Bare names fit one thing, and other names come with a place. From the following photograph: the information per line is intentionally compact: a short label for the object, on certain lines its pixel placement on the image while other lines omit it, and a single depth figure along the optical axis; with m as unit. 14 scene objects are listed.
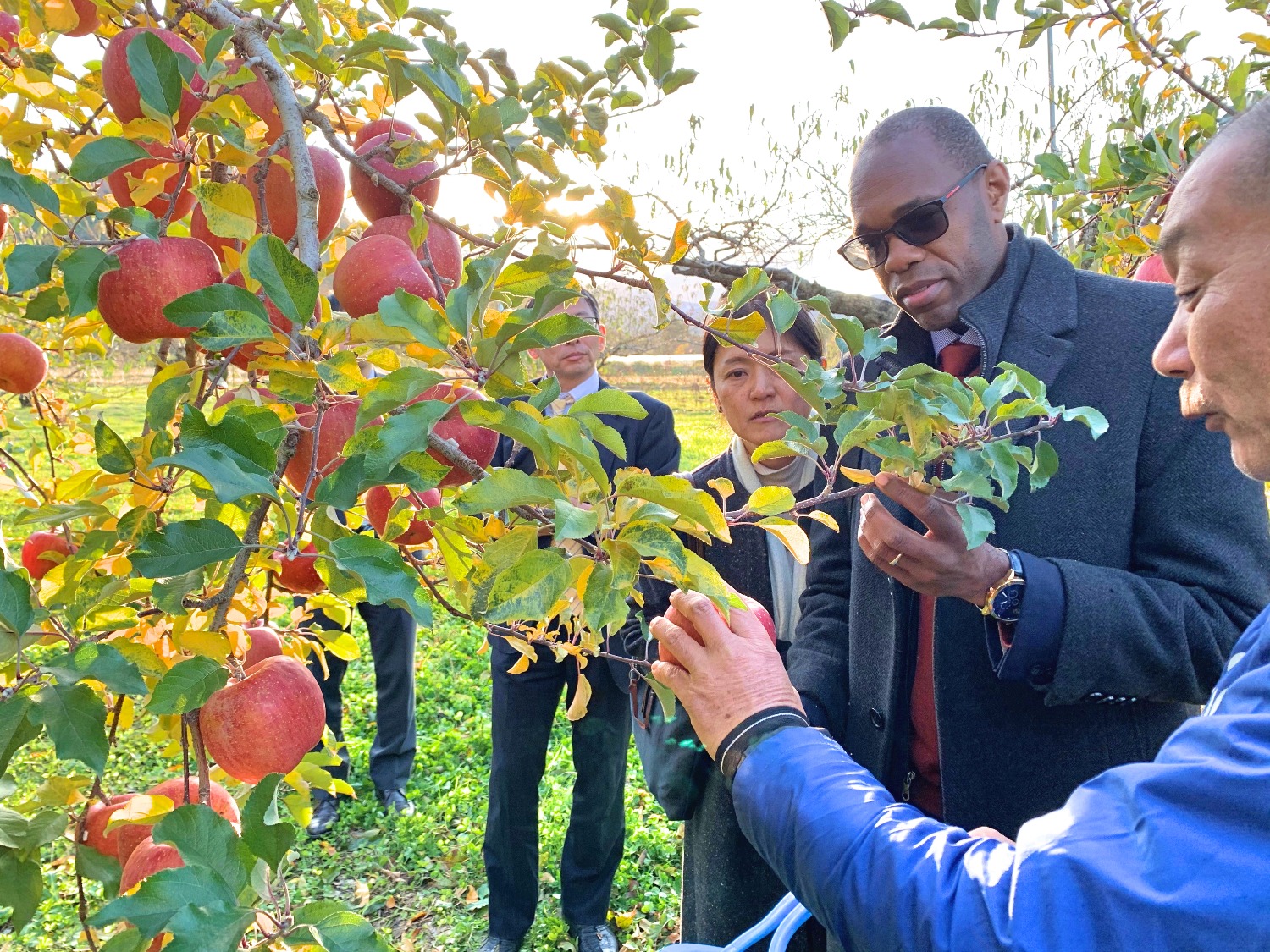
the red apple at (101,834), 1.06
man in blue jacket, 0.63
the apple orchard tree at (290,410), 0.74
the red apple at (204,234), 1.03
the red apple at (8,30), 1.15
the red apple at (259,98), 1.05
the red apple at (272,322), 0.92
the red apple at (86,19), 1.18
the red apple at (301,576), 1.32
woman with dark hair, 1.82
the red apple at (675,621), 1.20
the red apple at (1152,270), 2.25
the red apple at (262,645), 1.23
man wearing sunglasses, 1.28
